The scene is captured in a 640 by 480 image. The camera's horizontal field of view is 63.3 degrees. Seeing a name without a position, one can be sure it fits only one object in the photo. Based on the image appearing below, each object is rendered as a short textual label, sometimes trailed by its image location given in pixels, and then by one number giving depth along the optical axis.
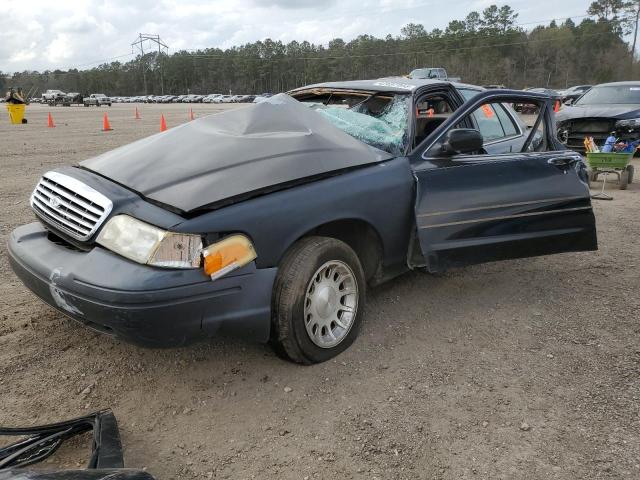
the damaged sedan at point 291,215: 2.40
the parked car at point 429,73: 27.56
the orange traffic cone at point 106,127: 19.34
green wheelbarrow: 7.61
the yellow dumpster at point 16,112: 21.98
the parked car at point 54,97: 59.50
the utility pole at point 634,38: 70.02
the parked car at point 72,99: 58.80
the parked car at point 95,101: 56.19
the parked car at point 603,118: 10.48
